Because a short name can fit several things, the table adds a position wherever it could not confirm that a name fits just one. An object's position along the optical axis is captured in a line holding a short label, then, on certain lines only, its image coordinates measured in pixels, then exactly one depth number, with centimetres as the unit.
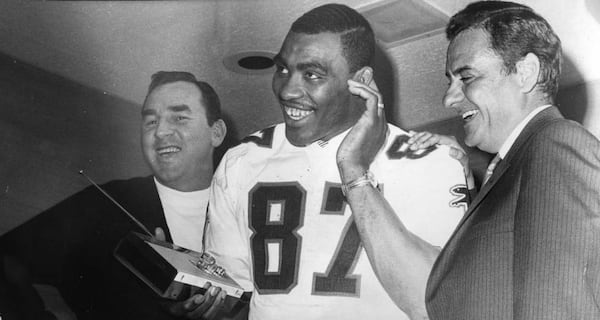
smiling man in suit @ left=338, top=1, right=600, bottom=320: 153
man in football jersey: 222
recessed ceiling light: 260
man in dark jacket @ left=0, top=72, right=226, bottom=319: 252
